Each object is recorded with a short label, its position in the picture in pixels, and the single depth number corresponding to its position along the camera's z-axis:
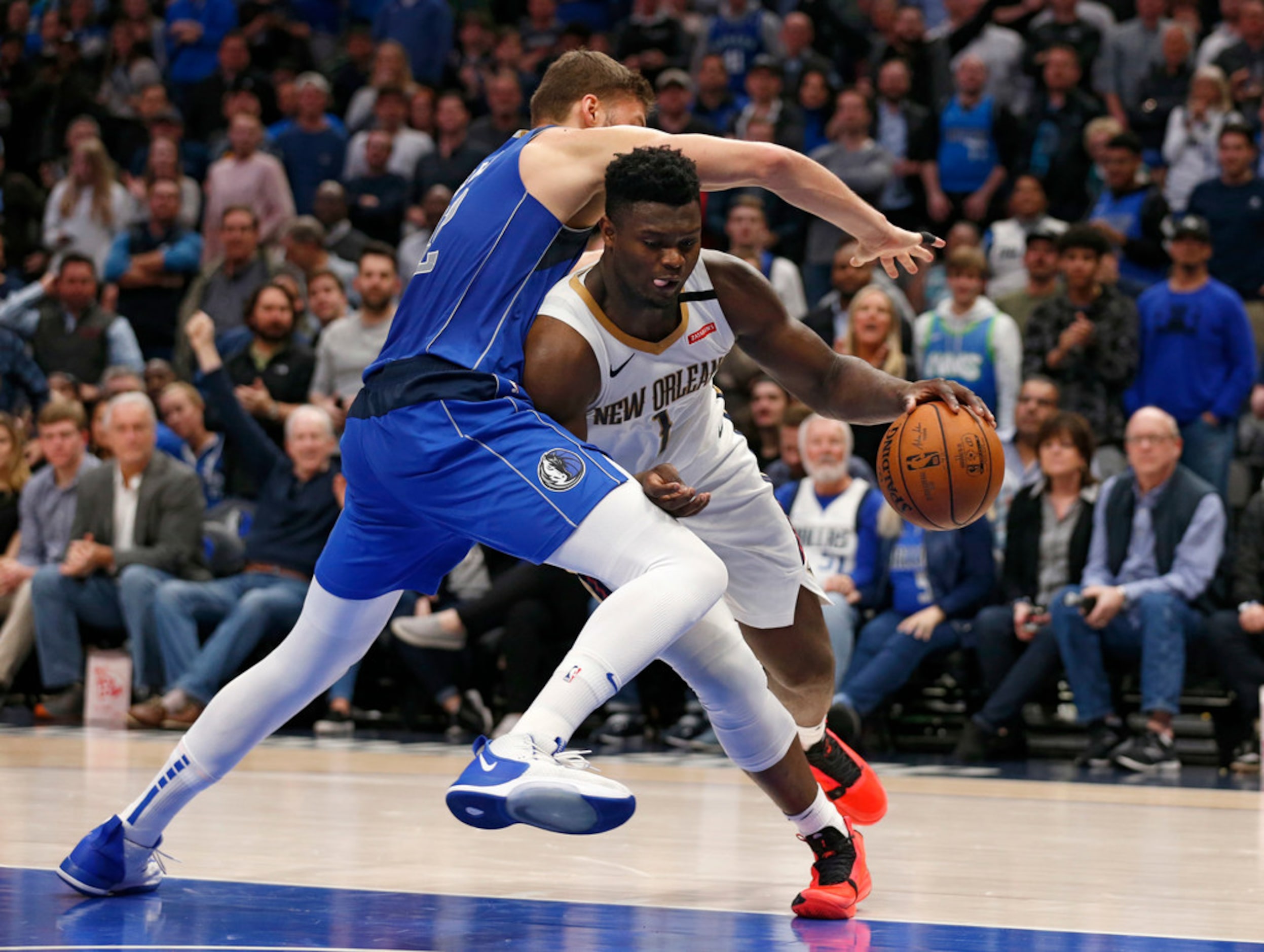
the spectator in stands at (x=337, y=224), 11.10
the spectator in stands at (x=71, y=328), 10.47
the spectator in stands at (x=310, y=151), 12.33
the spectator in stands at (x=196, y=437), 9.52
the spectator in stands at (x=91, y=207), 11.98
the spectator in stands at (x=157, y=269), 11.52
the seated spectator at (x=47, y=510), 8.92
